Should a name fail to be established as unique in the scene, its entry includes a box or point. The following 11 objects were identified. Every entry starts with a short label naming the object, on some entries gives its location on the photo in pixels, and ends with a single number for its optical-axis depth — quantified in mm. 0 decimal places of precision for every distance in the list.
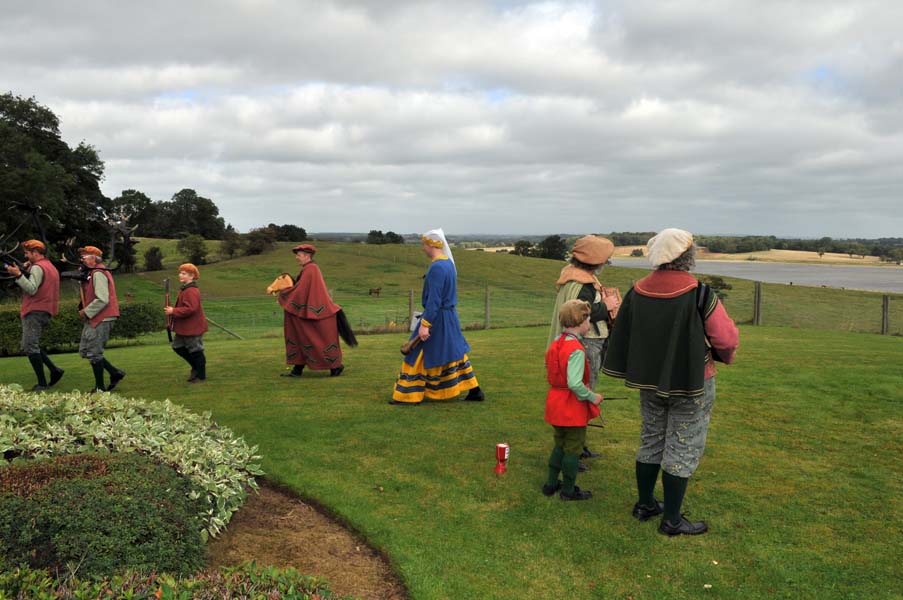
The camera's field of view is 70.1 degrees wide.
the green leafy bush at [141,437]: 4906
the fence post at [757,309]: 23469
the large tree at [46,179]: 36781
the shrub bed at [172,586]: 3033
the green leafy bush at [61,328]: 17312
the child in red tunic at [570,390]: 5262
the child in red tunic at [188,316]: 9547
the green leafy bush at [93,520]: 3631
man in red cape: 10484
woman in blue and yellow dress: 8523
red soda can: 6051
